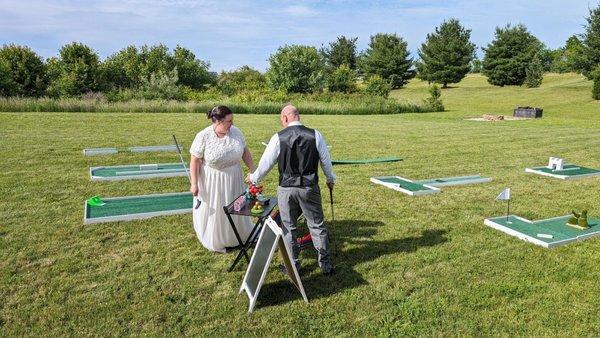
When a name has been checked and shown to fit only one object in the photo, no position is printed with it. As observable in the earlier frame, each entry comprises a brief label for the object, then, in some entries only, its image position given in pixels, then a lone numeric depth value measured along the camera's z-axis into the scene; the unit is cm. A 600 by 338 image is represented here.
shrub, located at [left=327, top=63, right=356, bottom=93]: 5050
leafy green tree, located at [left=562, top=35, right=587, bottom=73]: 4759
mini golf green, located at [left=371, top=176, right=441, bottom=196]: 912
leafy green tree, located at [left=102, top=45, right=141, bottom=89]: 4300
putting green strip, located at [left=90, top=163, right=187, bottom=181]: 1007
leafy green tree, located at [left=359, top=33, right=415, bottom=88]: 6419
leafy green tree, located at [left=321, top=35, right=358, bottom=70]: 7981
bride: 553
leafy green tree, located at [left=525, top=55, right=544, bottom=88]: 5284
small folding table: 502
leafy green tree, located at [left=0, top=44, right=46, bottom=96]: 3113
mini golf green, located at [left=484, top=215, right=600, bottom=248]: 642
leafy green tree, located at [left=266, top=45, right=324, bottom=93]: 4816
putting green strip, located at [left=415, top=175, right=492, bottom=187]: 1002
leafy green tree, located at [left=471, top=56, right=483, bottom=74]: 8577
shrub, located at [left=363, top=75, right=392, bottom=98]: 4039
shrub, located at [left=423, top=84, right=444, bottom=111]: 3472
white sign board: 449
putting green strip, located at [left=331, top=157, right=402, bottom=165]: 1241
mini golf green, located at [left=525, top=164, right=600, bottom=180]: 1089
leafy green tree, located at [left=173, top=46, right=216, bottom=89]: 5144
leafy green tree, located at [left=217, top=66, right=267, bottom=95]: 5081
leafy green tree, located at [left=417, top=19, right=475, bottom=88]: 6016
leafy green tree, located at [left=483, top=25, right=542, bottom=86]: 5616
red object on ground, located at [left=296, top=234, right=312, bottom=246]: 608
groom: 478
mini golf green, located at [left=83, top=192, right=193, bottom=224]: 716
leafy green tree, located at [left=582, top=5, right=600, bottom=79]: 4544
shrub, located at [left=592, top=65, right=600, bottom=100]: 3725
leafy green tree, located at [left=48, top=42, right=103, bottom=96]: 3488
